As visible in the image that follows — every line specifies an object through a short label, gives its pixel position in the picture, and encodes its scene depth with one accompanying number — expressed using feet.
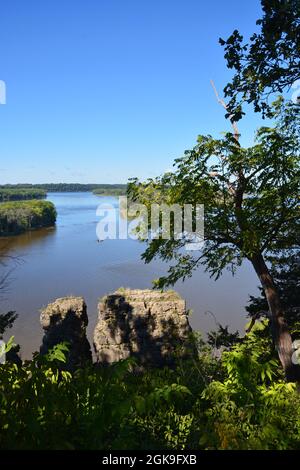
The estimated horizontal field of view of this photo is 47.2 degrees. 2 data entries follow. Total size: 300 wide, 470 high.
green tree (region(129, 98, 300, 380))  31.78
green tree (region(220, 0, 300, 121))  16.30
